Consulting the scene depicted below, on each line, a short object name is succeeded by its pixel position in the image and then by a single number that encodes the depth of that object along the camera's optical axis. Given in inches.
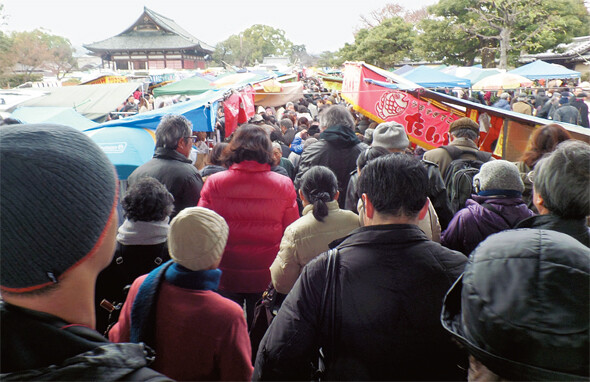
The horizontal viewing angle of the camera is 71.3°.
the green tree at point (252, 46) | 2871.6
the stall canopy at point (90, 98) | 325.4
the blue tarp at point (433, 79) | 497.0
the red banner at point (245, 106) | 289.8
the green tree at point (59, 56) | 1614.2
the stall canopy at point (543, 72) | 682.8
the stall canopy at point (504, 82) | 534.6
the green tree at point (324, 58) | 3245.1
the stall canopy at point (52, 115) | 196.5
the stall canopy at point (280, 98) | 482.3
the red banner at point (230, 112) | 231.9
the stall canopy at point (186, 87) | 496.4
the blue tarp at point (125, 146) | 131.0
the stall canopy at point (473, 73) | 701.3
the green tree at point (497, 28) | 871.7
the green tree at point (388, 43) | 1152.2
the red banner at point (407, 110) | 184.5
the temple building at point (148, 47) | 1685.5
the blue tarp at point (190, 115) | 150.3
